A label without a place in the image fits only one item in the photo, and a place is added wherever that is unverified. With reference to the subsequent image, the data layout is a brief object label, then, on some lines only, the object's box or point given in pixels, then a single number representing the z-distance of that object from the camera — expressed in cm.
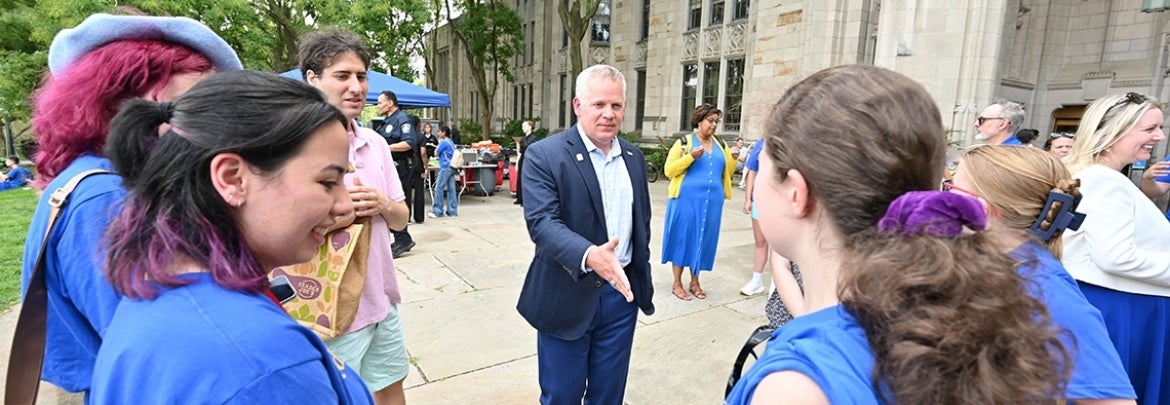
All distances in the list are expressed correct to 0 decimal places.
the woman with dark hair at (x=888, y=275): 79
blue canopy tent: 1002
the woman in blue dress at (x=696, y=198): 489
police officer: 720
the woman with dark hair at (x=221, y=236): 78
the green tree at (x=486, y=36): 2584
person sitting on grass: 1321
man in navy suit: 241
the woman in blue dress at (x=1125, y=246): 203
